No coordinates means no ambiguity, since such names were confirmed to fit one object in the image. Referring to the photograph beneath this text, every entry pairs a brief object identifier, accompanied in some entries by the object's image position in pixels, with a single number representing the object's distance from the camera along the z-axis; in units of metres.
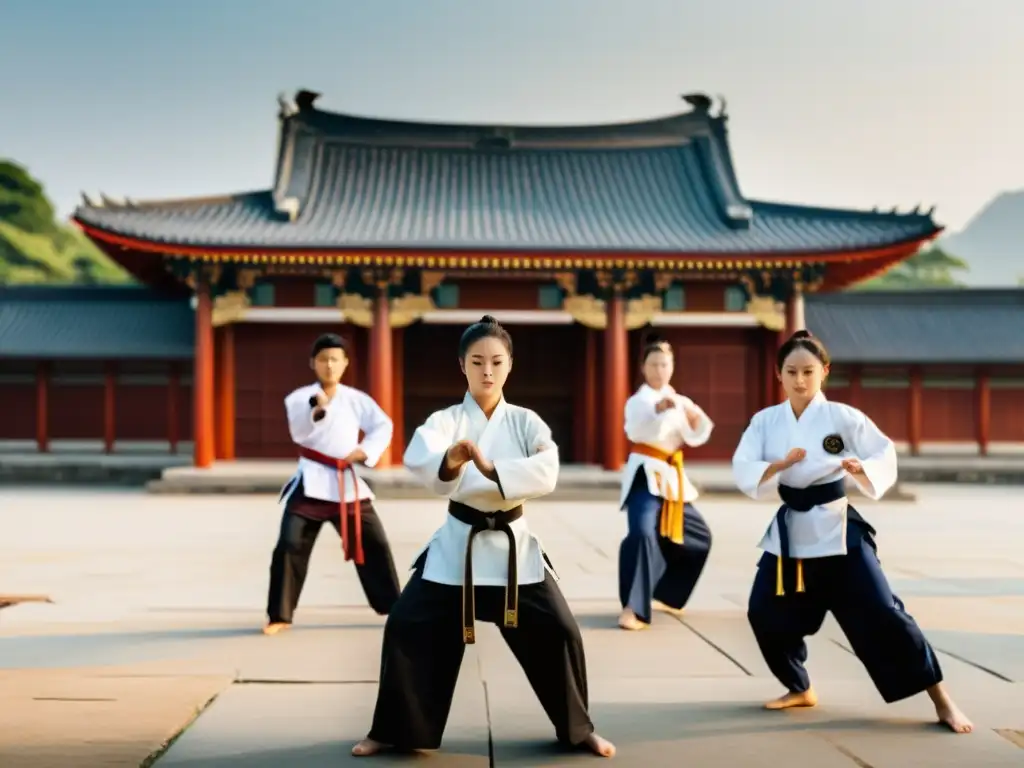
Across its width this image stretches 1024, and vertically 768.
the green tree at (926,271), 64.69
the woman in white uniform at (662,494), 6.21
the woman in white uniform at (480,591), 3.55
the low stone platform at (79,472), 18.00
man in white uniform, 5.98
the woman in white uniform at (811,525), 4.06
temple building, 16.98
